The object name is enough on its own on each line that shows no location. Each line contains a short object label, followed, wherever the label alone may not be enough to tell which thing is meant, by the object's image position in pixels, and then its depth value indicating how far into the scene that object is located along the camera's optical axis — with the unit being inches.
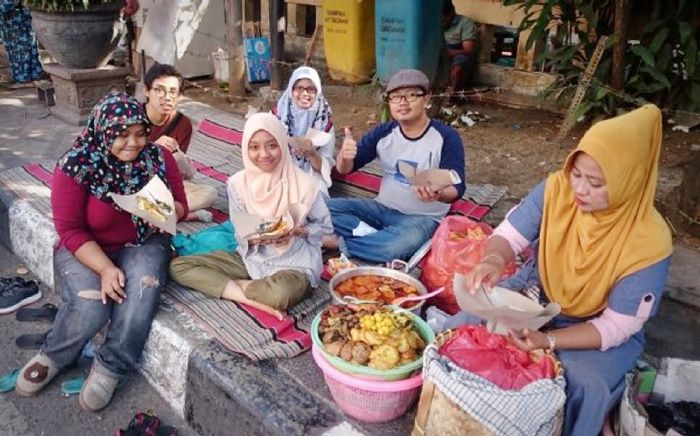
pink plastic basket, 90.1
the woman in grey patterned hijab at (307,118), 170.4
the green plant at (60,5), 247.6
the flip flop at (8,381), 118.9
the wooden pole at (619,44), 219.0
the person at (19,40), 327.9
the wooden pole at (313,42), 346.1
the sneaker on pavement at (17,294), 145.3
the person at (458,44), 303.9
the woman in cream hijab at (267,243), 122.6
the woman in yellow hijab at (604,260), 83.5
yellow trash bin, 317.1
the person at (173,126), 155.9
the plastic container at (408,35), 251.9
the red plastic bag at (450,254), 123.5
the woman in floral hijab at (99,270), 115.0
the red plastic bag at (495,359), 83.0
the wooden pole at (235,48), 292.8
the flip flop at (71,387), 118.6
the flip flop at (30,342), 130.6
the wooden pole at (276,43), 290.2
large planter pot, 250.7
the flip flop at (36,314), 140.9
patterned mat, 113.8
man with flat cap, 140.3
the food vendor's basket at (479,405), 77.2
